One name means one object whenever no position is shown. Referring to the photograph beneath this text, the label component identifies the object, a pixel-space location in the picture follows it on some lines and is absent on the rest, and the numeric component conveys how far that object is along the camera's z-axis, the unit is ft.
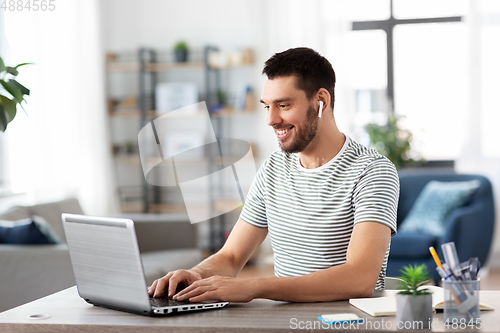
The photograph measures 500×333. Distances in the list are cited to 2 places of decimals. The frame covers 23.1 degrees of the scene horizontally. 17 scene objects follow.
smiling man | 8.95
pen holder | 6.97
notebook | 7.45
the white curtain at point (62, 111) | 28.86
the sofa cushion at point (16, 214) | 20.47
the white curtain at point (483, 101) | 31.36
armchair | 24.07
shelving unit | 33.88
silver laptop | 7.51
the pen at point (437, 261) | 7.15
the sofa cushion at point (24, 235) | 18.39
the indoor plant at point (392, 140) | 29.39
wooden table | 7.06
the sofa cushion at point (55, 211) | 21.97
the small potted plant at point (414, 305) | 6.84
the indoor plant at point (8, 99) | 12.42
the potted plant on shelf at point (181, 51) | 33.80
